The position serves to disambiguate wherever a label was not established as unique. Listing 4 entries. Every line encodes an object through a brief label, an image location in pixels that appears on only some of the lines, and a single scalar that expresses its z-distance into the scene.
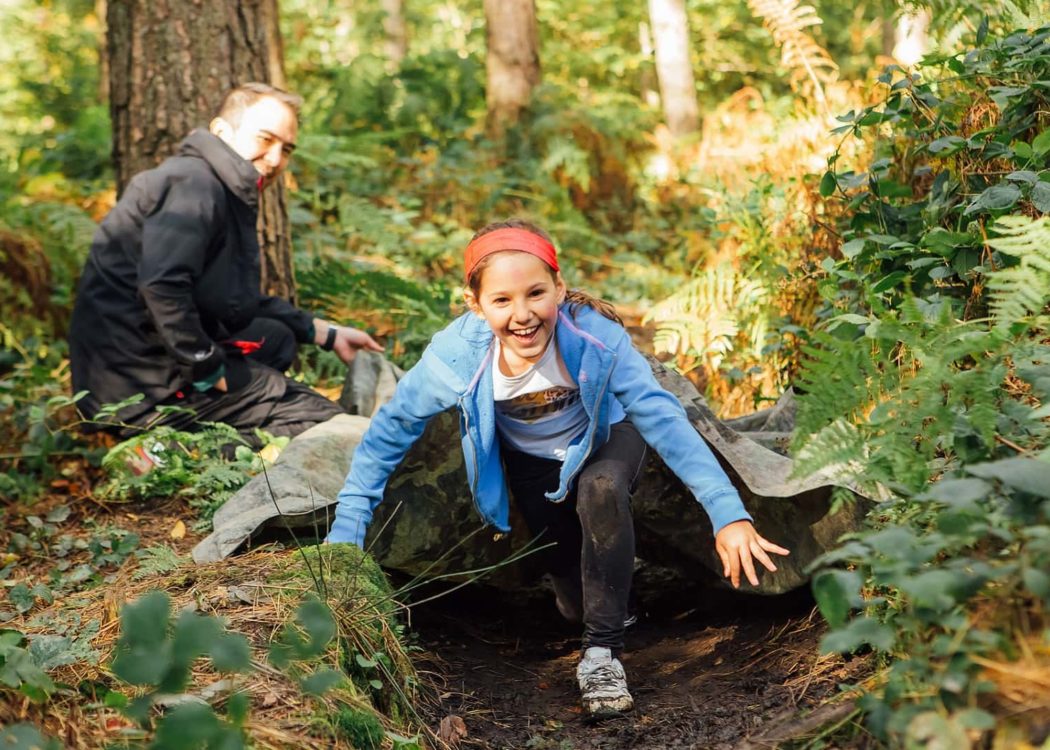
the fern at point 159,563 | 3.17
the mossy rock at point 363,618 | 2.65
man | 4.71
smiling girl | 3.15
